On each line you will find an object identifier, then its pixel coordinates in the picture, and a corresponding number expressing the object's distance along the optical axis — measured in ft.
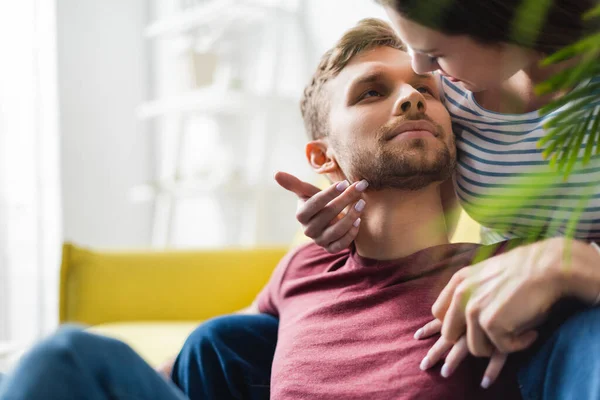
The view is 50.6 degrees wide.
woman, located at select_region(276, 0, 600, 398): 1.75
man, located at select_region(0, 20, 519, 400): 2.64
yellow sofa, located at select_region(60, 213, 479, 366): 5.62
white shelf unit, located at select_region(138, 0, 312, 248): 8.71
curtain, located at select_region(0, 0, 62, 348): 9.05
